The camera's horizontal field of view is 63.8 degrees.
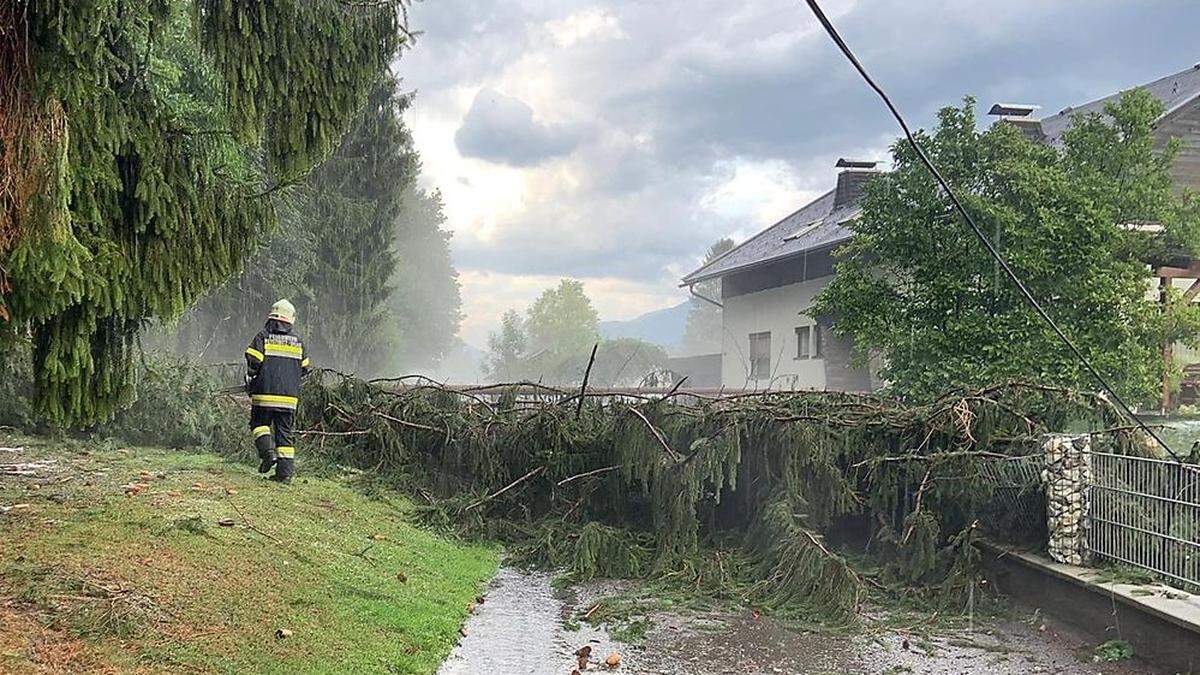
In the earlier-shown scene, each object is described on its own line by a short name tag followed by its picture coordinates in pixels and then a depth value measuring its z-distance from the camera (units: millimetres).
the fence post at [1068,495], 7172
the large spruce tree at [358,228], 29281
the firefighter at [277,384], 8938
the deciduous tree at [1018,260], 12602
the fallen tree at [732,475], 7953
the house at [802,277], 20828
